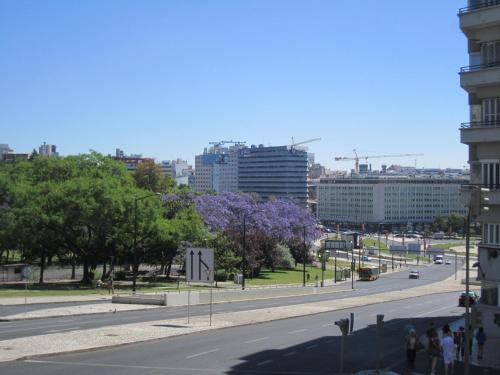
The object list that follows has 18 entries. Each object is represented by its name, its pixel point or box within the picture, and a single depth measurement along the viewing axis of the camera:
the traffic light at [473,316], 20.65
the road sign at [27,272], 37.76
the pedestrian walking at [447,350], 23.23
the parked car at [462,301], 54.30
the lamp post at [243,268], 64.81
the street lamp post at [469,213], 18.69
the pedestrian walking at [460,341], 27.83
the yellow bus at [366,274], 104.81
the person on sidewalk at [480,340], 28.44
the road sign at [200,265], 32.47
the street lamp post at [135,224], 54.81
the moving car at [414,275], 109.81
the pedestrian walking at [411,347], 24.98
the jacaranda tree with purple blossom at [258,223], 80.25
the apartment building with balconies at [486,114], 32.94
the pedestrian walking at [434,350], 23.08
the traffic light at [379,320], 22.39
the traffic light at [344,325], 21.13
